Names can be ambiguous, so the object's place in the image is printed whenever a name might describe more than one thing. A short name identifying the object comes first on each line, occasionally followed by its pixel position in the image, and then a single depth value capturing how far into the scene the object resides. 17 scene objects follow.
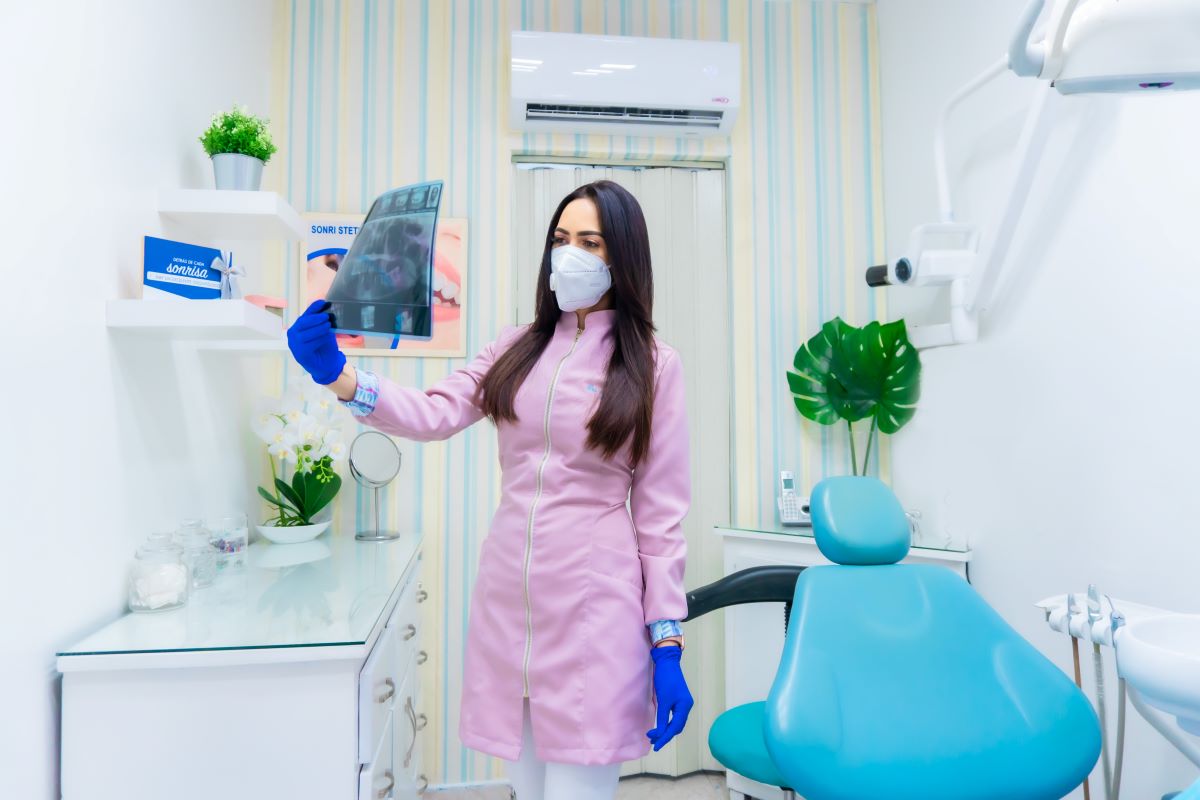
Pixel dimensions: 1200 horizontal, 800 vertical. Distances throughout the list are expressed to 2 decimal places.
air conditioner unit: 2.55
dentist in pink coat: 1.19
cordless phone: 2.64
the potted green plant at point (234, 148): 1.68
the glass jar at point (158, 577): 1.41
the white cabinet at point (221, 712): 1.16
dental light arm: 0.89
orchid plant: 2.11
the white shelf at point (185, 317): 1.39
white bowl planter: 2.18
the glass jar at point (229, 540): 1.77
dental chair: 1.31
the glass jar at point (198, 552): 1.58
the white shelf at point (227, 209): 1.62
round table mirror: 2.37
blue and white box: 1.45
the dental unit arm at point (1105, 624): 1.33
